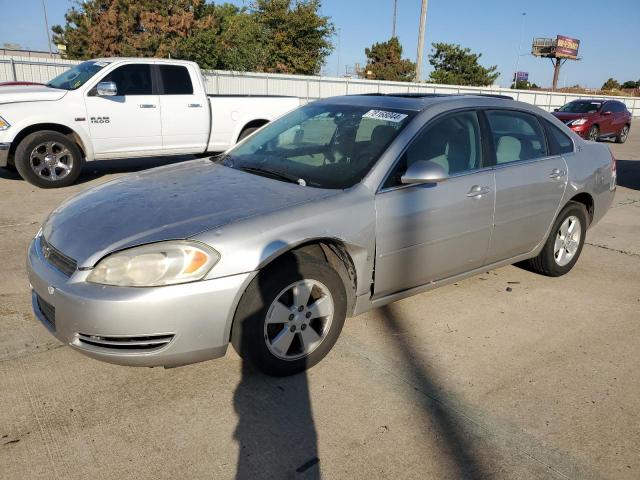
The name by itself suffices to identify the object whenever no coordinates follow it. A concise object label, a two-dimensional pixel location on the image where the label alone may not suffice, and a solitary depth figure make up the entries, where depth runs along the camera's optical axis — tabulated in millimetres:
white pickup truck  7449
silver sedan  2568
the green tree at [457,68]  47625
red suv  17219
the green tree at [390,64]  48219
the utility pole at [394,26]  57044
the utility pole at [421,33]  21562
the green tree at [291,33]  31156
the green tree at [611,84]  75750
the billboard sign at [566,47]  68750
